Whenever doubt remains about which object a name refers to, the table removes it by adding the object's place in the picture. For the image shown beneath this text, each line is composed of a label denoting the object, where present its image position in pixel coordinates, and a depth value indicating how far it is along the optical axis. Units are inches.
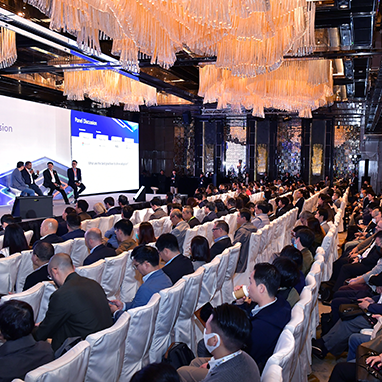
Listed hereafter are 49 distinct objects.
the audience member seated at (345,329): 143.9
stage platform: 426.9
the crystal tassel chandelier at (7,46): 257.0
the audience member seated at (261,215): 296.8
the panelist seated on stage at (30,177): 455.8
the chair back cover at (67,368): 70.7
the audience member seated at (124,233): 207.2
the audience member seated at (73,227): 227.1
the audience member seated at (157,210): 306.8
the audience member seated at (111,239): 232.7
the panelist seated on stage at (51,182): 504.4
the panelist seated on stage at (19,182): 446.0
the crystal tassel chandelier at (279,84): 335.6
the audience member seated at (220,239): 208.7
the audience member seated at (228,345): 76.5
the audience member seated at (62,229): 285.0
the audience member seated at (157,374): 60.0
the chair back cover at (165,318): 121.6
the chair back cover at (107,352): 89.1
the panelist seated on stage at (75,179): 536.7
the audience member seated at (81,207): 312.0
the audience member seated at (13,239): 195.8
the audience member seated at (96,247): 181.5
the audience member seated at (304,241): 182.6
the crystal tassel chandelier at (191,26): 155.0
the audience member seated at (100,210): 323.4
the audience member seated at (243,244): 235.0
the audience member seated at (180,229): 249.3
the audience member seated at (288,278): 132.4
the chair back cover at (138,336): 106.8
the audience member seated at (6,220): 250.3
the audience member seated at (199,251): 179.0
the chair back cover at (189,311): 141.6
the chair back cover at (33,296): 113.9
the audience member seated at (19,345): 85.7
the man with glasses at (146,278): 136.3
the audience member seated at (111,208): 331.9
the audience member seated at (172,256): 162.2
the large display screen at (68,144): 477.1
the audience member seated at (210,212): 310.6
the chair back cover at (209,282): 161.5
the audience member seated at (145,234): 218.2
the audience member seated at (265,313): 106.2
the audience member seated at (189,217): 286.3
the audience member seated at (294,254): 158.1
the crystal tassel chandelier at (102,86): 375.2
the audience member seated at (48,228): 216.8
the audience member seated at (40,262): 154.4
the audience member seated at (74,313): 111.7
